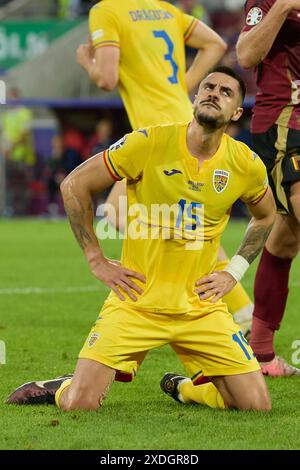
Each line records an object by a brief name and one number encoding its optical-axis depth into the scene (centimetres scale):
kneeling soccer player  1069
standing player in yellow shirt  1491
